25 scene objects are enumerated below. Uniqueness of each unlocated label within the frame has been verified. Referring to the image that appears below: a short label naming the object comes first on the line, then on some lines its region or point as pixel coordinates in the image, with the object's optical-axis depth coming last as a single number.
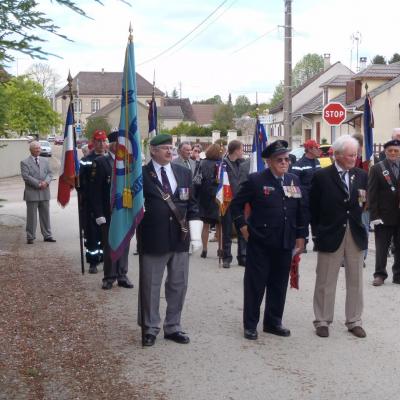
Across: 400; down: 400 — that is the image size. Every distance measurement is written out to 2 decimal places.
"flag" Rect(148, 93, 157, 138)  11.70
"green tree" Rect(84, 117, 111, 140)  60.00
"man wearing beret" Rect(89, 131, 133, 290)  9.79
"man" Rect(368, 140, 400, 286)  10.05
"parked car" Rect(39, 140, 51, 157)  57.47
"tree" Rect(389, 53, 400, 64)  84.32
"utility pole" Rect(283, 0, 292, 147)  26.39
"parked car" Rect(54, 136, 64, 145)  95.16
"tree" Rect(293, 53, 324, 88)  125.06
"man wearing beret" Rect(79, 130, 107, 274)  10.44
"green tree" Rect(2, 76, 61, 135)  43.69
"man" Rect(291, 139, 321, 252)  11.90
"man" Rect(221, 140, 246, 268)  11.68
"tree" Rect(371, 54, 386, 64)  88.19
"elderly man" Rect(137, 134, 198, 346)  7.05
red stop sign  21.30
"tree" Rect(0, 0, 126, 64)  5.30
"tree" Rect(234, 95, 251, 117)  130.00
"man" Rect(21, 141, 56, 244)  14.41
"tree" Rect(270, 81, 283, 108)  124.31
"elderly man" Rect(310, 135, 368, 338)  7.38
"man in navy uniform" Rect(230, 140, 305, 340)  7.27
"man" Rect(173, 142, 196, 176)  12.79
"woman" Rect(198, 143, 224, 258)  12.23
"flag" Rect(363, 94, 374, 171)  11.60
